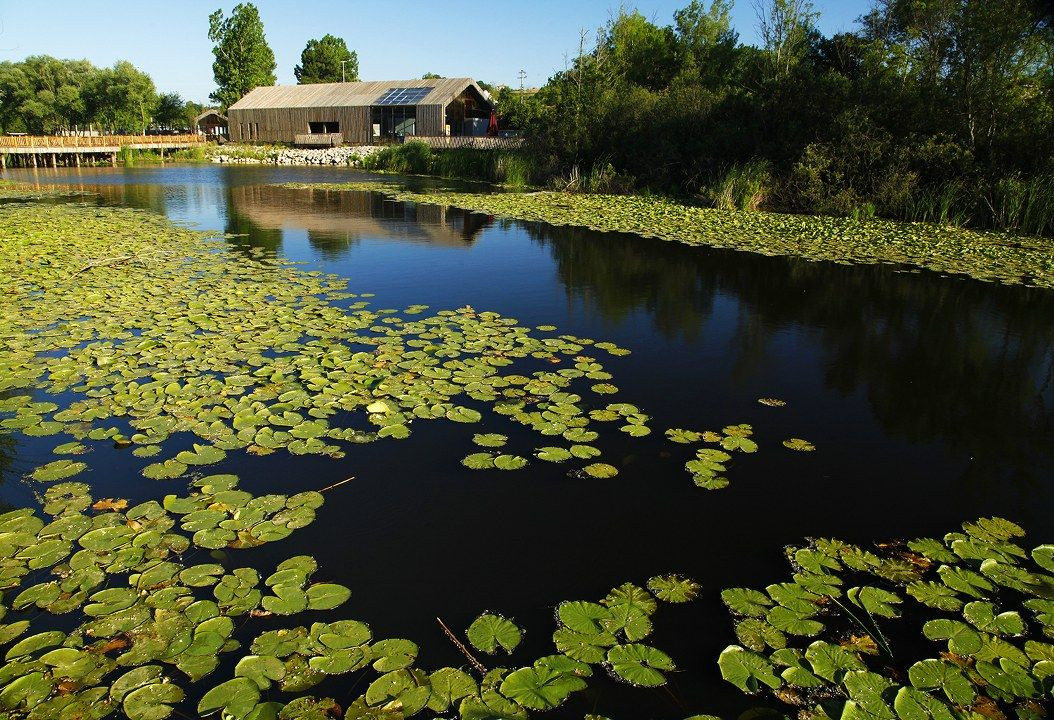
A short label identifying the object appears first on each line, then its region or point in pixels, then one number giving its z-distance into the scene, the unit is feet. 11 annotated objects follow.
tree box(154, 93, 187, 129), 175.63
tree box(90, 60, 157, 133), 153.38
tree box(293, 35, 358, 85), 216.95
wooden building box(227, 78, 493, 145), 120.06
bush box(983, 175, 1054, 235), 36.50
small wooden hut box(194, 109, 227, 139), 167.57
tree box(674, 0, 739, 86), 109.09
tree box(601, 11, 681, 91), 100.98
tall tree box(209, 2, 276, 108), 179.73
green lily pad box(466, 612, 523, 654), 7.32
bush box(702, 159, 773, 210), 46.65
